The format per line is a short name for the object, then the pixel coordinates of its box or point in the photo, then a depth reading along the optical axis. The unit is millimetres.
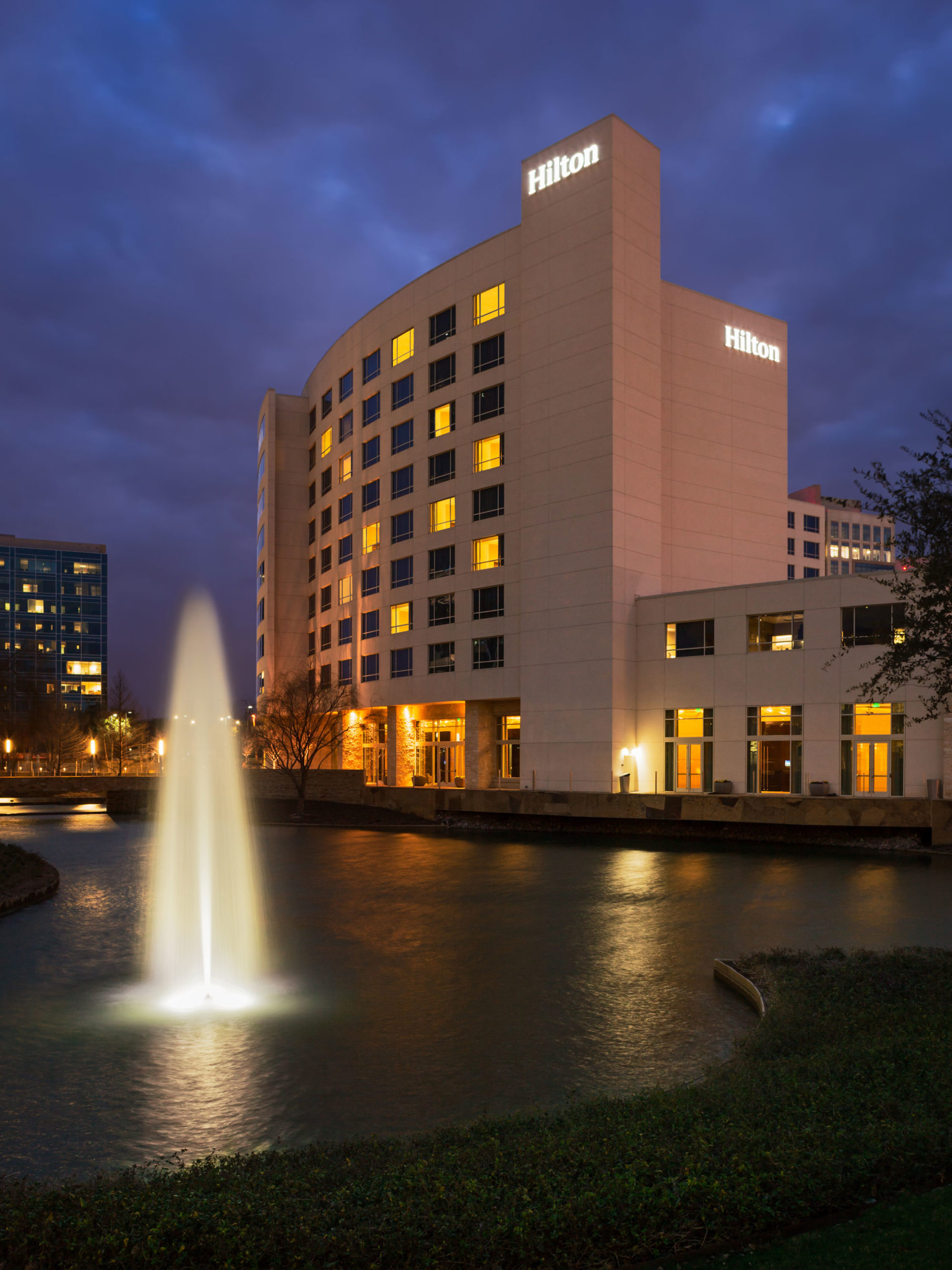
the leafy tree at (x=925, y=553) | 13914
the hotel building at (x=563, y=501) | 52938
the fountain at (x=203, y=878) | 16125
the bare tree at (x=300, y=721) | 61469
